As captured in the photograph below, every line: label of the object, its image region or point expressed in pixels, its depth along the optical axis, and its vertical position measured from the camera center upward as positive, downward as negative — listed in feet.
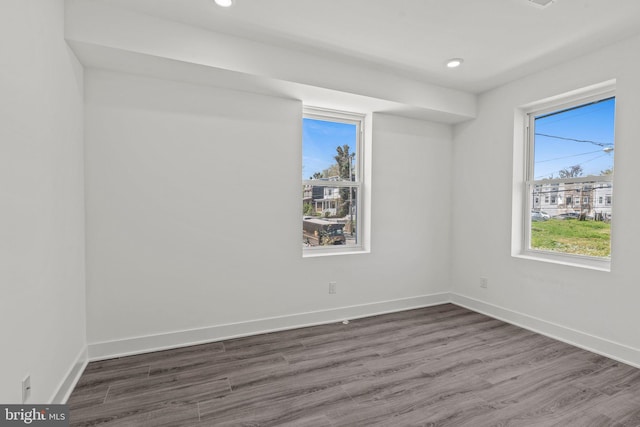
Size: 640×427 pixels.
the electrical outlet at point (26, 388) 5.17 -3.01
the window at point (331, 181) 12.14 +0.95
